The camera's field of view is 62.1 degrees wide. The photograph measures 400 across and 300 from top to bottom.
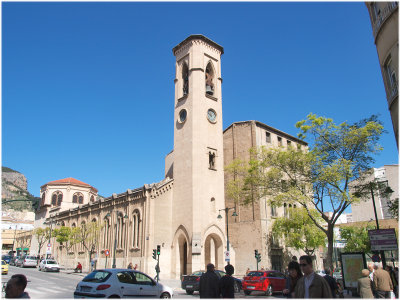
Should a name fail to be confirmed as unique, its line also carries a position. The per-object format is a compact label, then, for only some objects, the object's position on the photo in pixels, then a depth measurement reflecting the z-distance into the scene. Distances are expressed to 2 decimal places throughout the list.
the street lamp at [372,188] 21.60
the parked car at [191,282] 19.38
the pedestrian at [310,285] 5.45
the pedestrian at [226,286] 7.80
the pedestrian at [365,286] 9.44
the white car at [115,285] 10.77
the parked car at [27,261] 43.31
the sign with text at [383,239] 13.34
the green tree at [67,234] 41.34
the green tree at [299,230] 33.62
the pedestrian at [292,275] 7.23
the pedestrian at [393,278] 13.57
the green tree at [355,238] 48.12
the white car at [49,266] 36.84
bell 36.72
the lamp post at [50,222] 54.16
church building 31.36
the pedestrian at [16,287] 5.37
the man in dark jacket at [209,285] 7.95
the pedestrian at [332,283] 9.29
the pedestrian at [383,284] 10.05
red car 18.89
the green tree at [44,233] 52.85
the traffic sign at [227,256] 25.99
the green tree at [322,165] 20.00
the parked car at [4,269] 25.29
